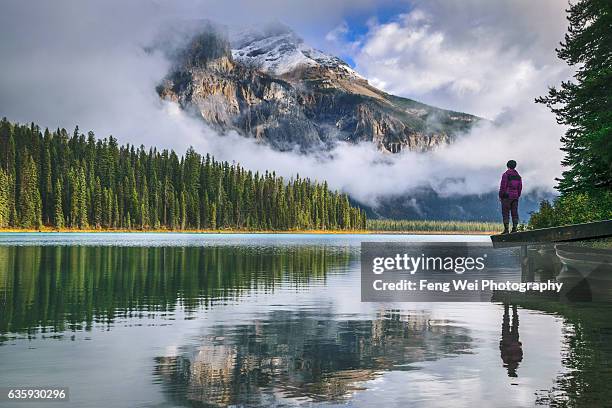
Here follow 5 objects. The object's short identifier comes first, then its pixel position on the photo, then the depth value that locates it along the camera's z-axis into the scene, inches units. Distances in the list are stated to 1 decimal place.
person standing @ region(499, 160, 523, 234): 1160.8
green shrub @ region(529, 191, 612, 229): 2126.6
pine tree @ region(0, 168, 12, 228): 7626.5
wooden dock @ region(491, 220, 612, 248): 671.1
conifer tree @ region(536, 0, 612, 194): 1670.8
